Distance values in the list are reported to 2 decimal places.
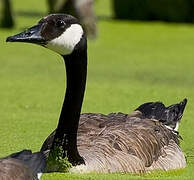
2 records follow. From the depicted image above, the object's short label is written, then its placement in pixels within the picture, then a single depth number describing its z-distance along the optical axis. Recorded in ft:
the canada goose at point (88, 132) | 34.05
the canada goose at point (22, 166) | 30.78
